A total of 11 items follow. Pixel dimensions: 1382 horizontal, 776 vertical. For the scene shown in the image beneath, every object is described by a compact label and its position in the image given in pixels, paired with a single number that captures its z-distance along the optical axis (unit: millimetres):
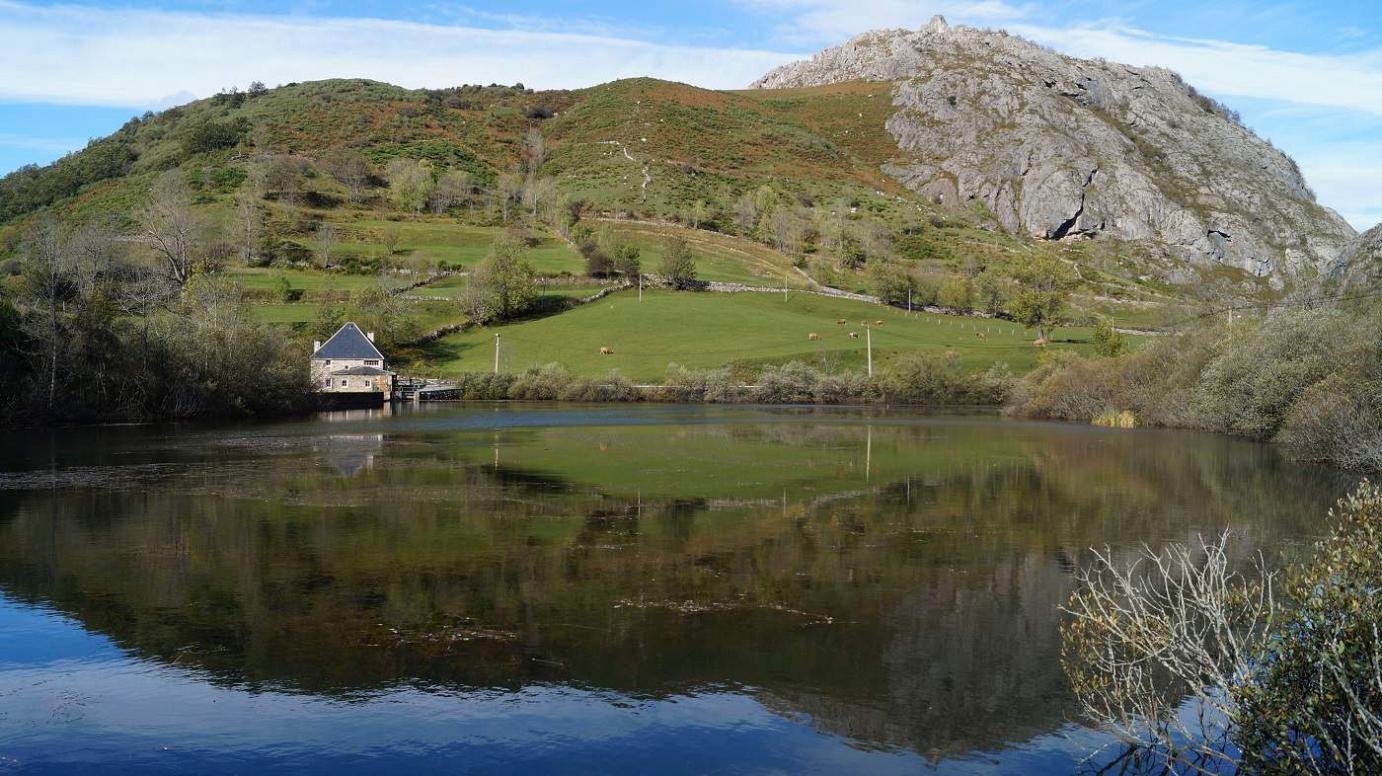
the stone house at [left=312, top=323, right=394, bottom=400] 72750
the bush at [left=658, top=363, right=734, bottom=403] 72500
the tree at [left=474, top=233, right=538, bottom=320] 87750
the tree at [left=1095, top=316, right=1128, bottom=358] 73312
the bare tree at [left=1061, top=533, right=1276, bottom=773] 7465
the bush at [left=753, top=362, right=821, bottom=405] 72750
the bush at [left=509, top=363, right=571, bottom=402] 74125
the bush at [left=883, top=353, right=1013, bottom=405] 72125
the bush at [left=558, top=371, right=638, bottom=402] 72438
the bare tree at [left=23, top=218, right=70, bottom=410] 45250
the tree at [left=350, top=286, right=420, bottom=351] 79938
